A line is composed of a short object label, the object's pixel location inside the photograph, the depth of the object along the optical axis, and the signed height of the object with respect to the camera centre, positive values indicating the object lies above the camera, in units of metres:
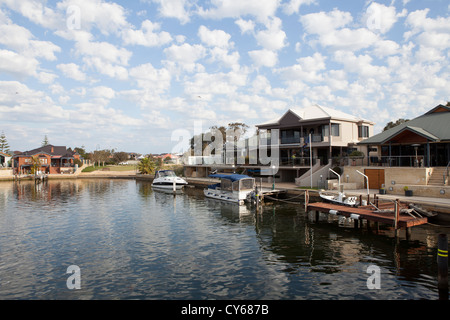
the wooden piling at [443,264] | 11.84 -4.13
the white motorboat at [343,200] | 24.44 -3.16
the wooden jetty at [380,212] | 18.98 -3.65
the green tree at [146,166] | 81.96 +0.01
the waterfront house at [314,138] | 42.12 +3.78
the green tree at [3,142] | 109.12 +9.73
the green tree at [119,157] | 147.12 +5.10
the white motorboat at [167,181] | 50.56 -2.59
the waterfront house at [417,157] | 28.62 +0.43
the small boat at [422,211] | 20.83 -3.56
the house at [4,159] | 86.32 +3.11
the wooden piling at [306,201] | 25.76 -3.30
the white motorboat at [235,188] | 35.12 -2.85
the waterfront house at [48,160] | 80.56 +2.44
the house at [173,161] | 127.31 +2.24
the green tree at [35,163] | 77.44 +1.54
